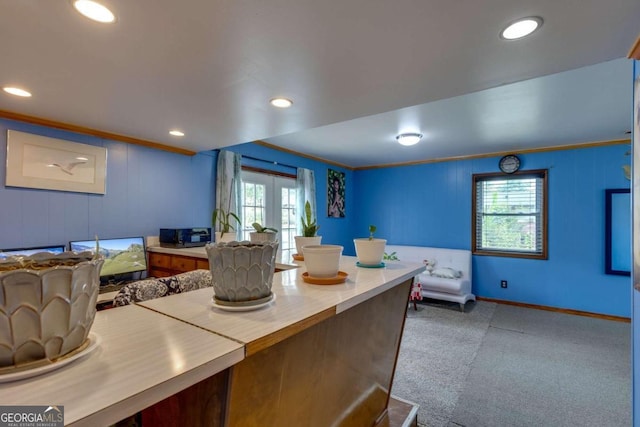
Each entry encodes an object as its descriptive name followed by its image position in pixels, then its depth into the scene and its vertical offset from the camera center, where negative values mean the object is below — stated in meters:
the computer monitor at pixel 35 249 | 2.21 -0.26
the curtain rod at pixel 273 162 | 3.94 +0.80
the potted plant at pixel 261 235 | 1.48 -0.08
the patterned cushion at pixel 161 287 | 1.23 -0.32
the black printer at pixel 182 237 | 2.99 -0.21
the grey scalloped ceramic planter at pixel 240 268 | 0.74 -0.13
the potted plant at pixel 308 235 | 1.40 -0.08
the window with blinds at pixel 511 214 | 4.38 +0.12
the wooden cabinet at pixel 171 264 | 2.68 -0.44
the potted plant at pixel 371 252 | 1.37 -0.15
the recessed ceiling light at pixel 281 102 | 2.05 +0.81
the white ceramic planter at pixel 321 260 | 1.07 -0.15
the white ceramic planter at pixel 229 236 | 2.61 -0.16
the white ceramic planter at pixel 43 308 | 0.42 -0.14
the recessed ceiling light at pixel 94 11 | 1.14 +0.81
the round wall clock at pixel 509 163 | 4.46 +0.88
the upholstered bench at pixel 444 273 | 4.26 -0.79
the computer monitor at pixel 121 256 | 2.64 -0.38
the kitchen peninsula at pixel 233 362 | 0.43 -0.25
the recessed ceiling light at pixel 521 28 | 1.21 +0.82
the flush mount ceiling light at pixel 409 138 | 3.59 +1.00
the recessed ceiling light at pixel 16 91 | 1.84 +0.78
